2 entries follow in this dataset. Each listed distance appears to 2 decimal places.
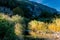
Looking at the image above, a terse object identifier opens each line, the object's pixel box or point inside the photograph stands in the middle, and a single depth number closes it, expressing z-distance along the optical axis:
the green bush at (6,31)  4.31
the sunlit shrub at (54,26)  6.61
